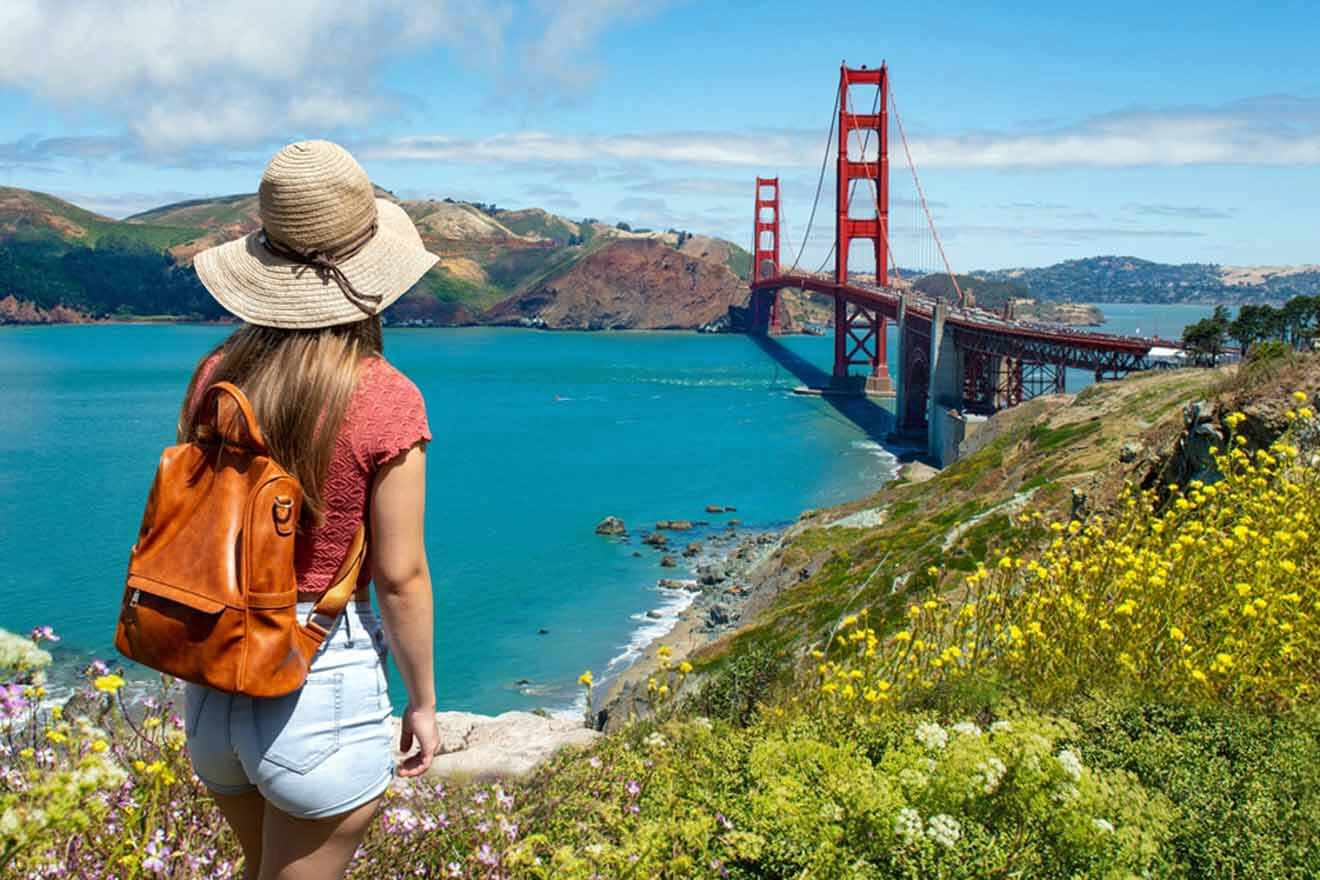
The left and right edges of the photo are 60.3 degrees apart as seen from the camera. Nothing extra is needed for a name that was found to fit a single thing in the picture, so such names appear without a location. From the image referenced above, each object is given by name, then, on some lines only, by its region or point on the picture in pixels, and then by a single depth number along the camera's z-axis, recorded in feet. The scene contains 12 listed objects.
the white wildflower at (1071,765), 9.84
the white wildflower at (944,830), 9.00
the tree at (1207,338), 122.72
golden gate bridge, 143.65
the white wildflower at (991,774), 9.61
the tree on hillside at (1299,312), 137.49
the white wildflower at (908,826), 9.38
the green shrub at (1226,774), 10.23
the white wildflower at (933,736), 10.58
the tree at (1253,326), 151.74
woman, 7.81
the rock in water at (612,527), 126.62
